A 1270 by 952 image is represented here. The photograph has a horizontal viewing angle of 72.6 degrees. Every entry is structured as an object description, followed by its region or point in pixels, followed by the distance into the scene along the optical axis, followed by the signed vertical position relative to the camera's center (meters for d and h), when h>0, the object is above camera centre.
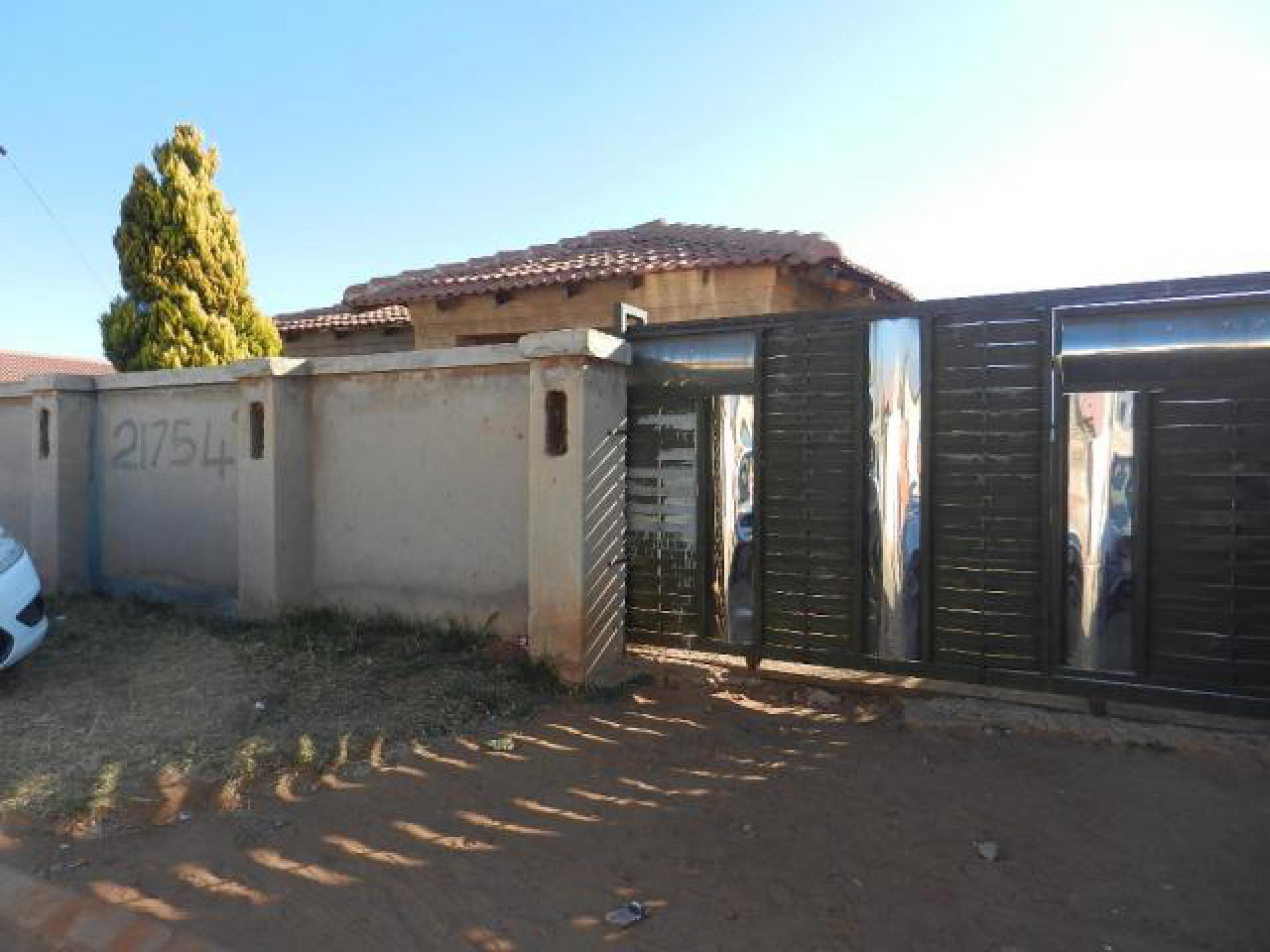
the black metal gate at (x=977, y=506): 4.02 -0.29
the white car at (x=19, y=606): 4.86 -0.89
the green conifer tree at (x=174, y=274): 8.98 +1.91
